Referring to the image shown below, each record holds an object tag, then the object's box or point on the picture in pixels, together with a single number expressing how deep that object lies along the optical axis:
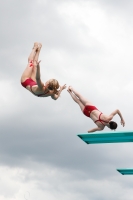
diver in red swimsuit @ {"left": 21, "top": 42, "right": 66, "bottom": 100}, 17.44
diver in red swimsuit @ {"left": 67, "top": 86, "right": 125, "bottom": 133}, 18.48
